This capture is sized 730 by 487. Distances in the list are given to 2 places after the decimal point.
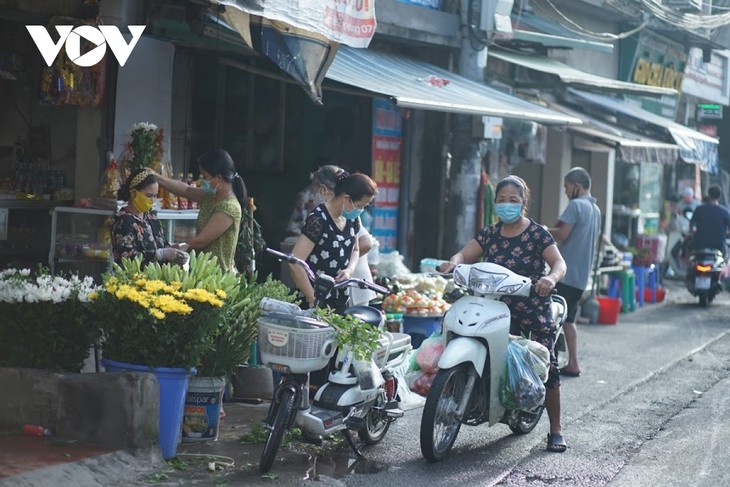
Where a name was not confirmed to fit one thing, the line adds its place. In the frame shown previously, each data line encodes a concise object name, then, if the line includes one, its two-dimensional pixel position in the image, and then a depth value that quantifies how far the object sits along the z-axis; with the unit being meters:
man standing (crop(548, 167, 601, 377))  11.20
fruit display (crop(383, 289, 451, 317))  10.97
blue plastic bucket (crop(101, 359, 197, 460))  7.02
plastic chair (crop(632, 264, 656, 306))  18.33
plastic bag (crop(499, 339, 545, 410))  7.69
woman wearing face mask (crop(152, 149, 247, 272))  8.70
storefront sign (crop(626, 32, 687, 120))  23.00
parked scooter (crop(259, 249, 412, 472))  6.90
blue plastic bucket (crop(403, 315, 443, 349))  11.05
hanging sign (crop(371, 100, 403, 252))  14.21
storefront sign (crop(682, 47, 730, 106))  27.17
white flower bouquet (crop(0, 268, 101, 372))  7.04
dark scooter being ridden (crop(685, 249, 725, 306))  18.20
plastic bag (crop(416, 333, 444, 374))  7.82
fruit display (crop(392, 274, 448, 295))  11.77
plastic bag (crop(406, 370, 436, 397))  7.89
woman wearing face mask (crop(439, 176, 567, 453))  8.05
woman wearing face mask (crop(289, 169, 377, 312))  8.09
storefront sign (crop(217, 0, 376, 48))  8.18
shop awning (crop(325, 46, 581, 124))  10.84
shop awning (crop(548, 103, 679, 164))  16.78
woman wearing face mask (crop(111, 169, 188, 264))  8.16
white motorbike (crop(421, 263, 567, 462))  7.45
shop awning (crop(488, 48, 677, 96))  15.70
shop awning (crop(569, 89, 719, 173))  18.83
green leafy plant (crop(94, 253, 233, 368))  6.91
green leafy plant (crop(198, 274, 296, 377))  7.56
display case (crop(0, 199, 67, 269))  10.04
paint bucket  7.52
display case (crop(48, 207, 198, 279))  9.48
